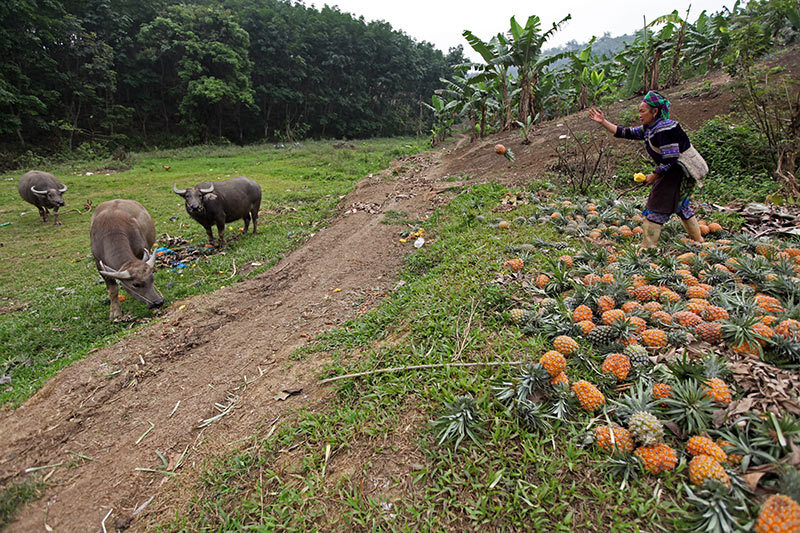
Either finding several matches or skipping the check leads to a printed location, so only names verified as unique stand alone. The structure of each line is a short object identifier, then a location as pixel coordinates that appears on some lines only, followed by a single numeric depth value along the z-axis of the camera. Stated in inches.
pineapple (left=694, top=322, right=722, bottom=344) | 100.3
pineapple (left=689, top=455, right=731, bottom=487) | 68.3
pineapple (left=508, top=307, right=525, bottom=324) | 127.8
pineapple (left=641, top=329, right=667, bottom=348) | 102.3
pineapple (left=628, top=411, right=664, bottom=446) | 77.1
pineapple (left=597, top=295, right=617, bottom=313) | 120.1
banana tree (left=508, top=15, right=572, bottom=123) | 480.4
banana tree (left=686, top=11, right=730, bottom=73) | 506.0
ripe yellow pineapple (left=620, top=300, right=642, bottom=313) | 118.3
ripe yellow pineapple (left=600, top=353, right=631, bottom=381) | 96.0
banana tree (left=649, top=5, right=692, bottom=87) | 445.4
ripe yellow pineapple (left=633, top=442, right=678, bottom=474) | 74.9
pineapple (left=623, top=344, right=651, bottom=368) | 96.7
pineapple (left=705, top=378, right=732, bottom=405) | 81.7
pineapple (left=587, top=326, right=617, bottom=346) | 108.0
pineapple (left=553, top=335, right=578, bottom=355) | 106.4
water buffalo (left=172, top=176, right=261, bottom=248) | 304.1
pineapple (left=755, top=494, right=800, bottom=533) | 55.8
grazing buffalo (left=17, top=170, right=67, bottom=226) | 410.9
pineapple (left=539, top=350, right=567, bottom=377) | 97.9
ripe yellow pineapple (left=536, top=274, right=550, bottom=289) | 146.2
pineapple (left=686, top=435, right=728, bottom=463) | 72.2
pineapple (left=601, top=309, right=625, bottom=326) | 111.3
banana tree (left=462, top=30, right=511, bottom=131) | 524.5
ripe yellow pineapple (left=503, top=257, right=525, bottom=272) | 163.5
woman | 164.7
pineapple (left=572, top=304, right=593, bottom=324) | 117.3
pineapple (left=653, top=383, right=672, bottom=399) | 87.4
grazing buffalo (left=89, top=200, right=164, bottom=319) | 215.8
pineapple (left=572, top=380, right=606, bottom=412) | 90.3
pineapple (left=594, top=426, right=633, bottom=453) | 80.3
